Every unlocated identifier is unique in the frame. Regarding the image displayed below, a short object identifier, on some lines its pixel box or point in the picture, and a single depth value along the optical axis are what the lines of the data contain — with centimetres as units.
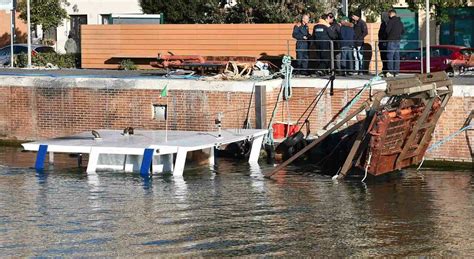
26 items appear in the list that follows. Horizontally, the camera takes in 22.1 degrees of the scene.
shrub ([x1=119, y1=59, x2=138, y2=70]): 3716
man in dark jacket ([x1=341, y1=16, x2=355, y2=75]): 3070
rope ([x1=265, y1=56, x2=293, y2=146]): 2942
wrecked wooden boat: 2509
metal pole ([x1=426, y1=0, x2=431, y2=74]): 2905
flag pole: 2717
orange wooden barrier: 3544
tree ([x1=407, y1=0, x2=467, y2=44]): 5027
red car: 3678
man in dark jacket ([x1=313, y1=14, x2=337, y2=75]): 3112
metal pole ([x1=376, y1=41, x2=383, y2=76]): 2896
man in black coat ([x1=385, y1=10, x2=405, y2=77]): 3025
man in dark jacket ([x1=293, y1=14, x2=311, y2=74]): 3145
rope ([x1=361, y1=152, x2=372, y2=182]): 2546
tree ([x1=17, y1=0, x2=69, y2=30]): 5509
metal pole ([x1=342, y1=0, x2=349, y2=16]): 3656
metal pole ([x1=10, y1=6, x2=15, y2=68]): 3913
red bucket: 2914
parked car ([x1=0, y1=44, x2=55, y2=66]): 4437
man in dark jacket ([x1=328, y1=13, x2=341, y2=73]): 3086
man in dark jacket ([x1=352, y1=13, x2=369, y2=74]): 3109
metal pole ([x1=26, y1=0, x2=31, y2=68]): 3719
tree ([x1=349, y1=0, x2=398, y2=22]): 5053
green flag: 2720
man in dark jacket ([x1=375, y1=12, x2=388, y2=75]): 3039
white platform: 2594
